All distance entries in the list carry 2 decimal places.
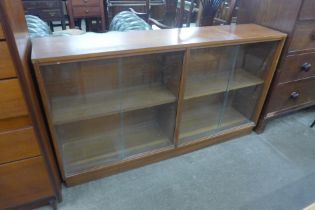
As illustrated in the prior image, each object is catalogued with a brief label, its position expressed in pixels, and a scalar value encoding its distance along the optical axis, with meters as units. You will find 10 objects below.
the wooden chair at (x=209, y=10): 1.98
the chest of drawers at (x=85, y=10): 2.99
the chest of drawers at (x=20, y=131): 0.77
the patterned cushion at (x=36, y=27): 1.49
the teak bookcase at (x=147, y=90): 1.11
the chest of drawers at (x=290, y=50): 1.38
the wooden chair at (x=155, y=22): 1.72
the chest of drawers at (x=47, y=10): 2.88
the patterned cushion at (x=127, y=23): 1.72
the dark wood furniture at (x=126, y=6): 3.24
